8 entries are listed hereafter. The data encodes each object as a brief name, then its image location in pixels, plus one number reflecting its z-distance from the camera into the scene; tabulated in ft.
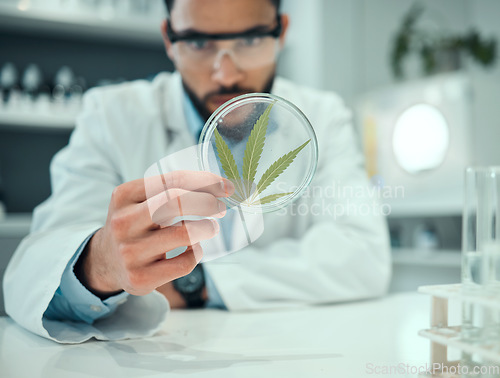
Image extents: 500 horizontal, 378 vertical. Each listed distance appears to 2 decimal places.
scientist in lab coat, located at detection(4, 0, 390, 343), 1.74
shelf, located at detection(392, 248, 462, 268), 7.09
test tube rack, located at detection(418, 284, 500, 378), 1.32
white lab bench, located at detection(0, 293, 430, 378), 1.72
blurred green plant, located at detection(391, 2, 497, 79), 7.92
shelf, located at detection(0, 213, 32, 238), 6.01
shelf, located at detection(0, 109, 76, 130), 6.63
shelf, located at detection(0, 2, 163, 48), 6.71
